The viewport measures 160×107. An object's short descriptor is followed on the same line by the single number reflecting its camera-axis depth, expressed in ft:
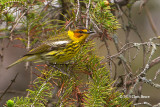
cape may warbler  17.65
